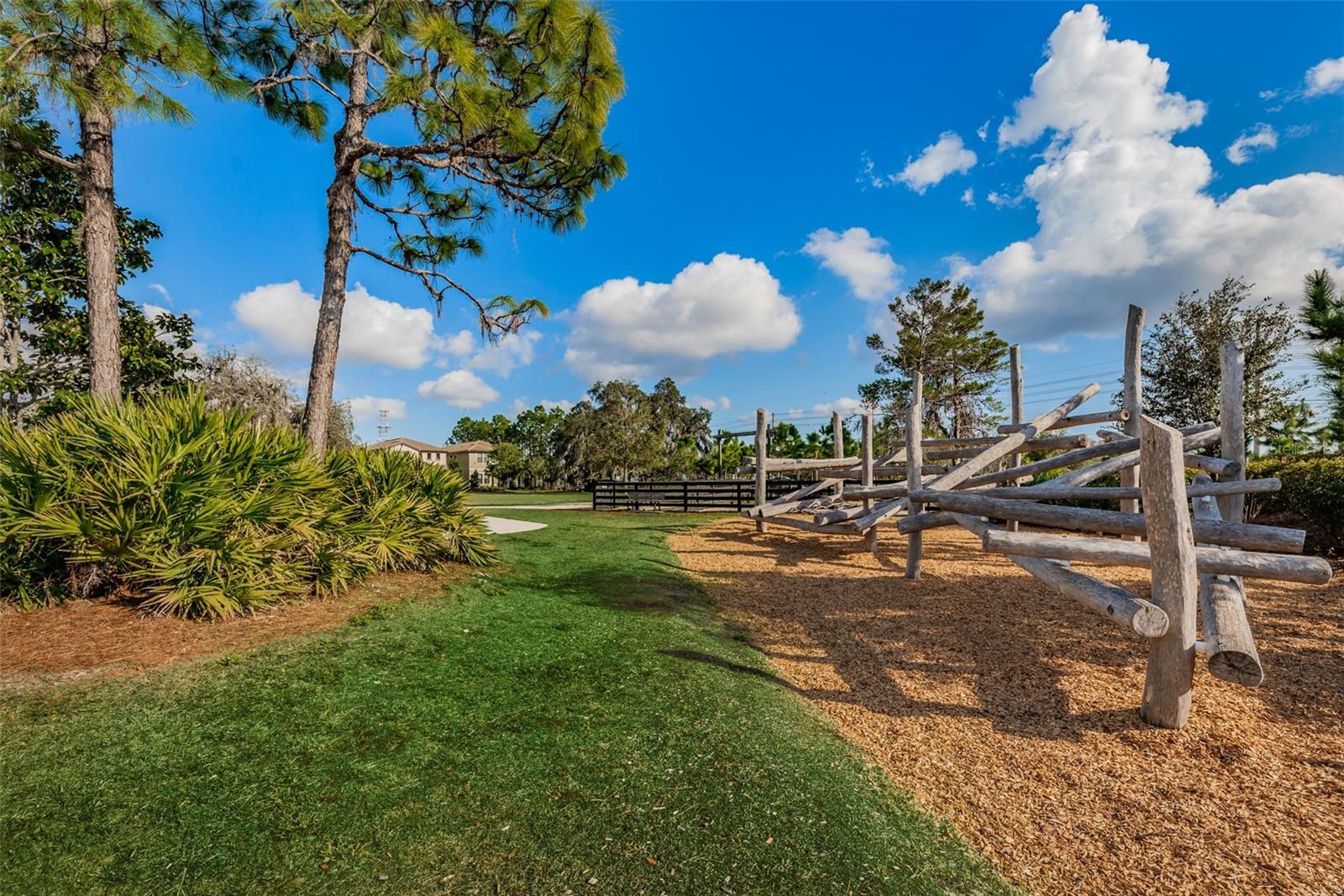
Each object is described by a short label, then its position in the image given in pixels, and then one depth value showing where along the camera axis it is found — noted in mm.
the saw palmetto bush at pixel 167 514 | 4016
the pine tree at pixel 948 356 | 26172
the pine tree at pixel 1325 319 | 13594
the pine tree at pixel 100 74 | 5566
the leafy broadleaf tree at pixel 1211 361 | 16469
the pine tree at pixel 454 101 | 6406
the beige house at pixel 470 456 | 57131
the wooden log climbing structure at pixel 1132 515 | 3004
